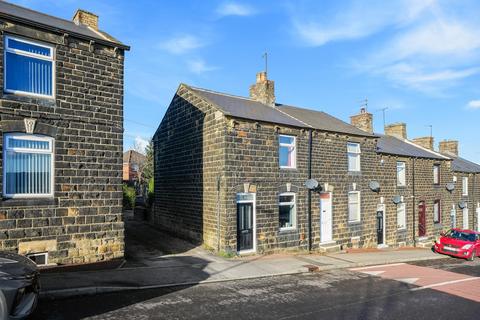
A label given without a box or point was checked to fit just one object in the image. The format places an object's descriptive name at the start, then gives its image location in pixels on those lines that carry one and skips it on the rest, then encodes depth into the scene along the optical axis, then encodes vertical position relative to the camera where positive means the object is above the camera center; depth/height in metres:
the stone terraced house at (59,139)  10.14 +1.02
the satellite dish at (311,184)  17.34 -0.44
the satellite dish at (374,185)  21.39 -0.61
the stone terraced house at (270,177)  15.45 -0.11
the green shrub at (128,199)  30.97 -1.98
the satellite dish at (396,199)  23.44 -1.53
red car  19.94 -3.75
